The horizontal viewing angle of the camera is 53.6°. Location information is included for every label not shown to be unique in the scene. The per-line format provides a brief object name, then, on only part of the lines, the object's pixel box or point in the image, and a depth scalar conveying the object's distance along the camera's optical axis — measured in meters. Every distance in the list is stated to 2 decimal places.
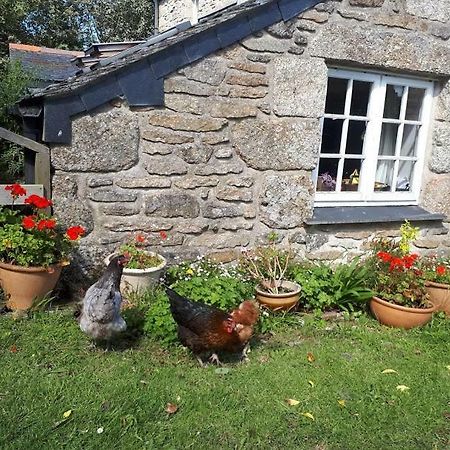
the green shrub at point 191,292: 3.63
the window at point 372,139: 5.04
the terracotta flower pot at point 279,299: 4.21
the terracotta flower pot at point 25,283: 3.73
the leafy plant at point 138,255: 4.08
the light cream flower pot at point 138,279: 3.94
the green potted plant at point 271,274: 4.24
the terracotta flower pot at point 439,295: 4.50
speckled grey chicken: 3.19
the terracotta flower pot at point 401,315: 4.19
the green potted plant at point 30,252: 3.69
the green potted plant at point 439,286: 4.51
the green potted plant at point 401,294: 4.22
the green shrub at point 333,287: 4.45
